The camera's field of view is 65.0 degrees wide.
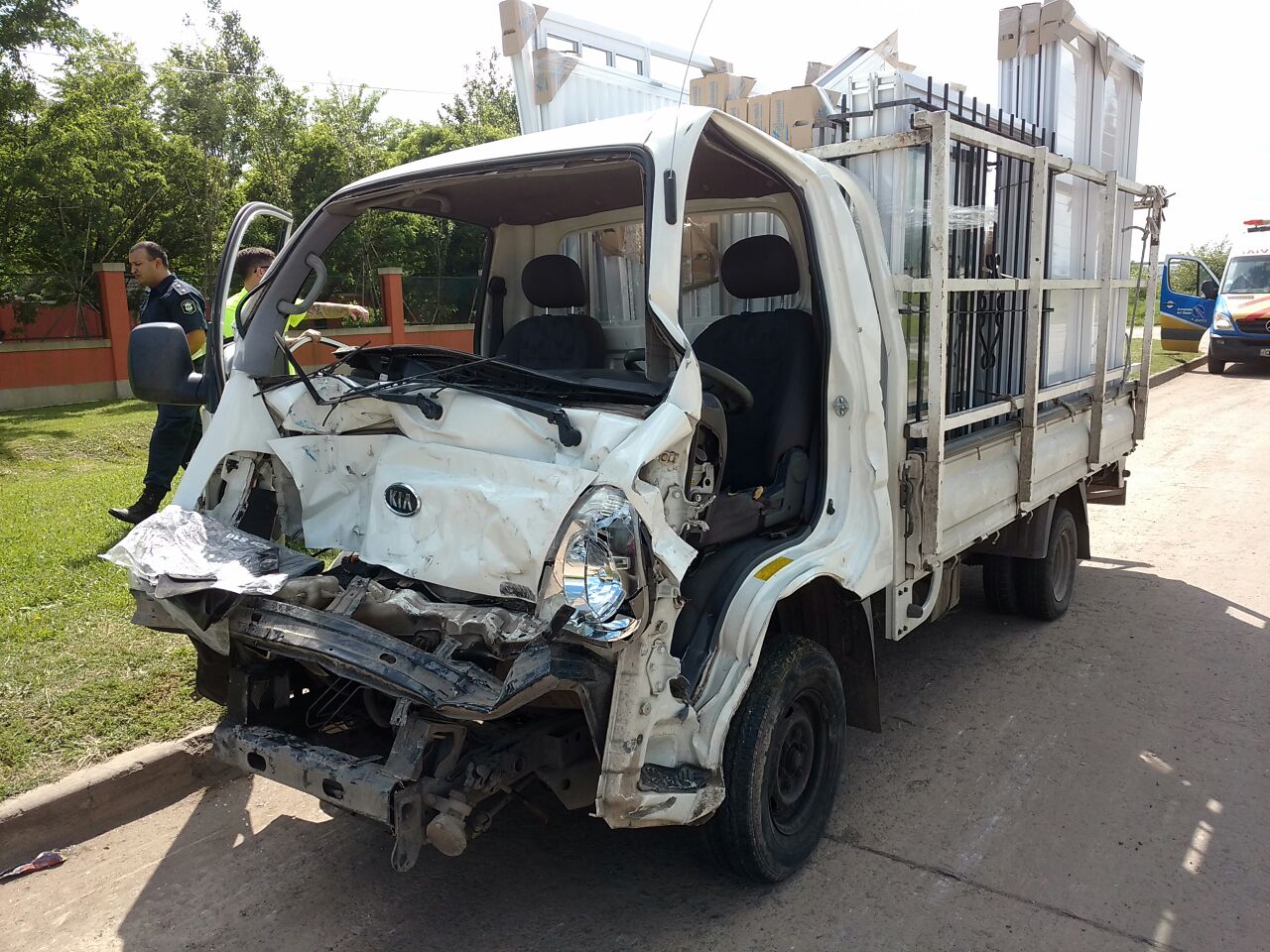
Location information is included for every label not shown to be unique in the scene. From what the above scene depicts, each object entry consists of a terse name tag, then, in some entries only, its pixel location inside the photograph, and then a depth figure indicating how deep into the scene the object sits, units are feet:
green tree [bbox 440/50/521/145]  124.47
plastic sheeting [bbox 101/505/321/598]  9.30
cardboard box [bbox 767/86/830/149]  13.67
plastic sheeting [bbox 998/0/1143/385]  16.84
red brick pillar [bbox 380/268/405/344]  57.11
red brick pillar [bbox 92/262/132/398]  50.03
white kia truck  8.54
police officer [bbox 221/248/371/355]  13.26
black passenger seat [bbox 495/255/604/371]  15.39
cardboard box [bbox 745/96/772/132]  14.35
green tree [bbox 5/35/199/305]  54.19
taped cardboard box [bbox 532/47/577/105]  15.81
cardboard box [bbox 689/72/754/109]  15.65
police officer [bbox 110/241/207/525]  20.24
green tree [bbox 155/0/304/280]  81.15
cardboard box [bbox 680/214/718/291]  14.69
